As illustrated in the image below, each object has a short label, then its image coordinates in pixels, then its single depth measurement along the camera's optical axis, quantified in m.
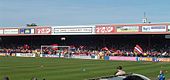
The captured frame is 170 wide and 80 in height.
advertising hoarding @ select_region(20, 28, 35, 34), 80.41
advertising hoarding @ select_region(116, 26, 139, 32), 65.20
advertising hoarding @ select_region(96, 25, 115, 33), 68.38
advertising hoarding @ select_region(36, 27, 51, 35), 77.25
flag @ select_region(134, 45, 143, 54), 60.91
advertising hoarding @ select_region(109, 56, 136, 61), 60.06
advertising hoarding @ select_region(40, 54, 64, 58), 71.06
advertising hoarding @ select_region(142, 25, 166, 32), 61.66
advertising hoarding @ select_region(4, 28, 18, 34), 83.22
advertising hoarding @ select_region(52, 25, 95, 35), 71.06
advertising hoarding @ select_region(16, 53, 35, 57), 74.46
